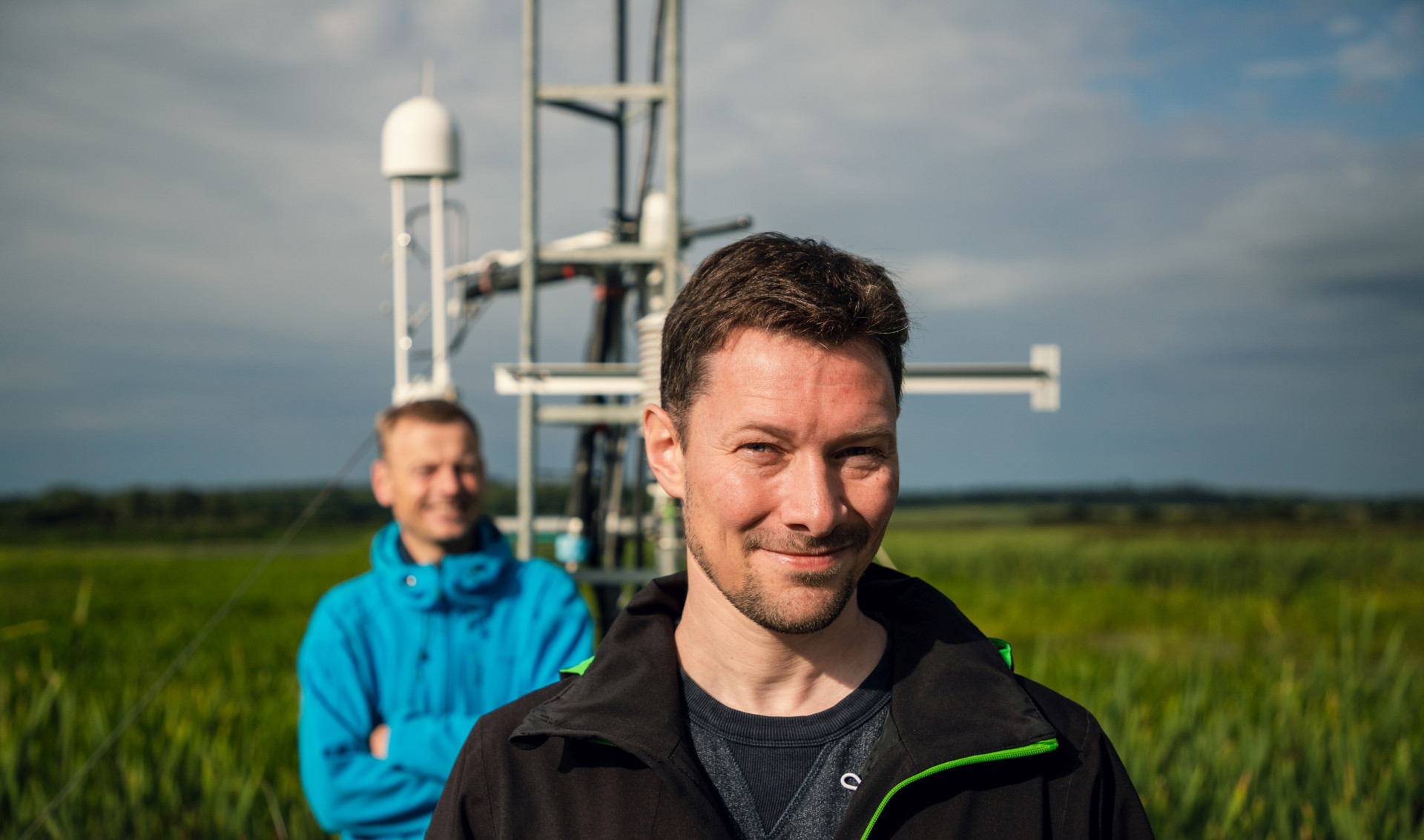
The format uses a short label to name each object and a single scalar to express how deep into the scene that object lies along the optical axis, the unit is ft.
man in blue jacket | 7.07
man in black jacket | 3.82
